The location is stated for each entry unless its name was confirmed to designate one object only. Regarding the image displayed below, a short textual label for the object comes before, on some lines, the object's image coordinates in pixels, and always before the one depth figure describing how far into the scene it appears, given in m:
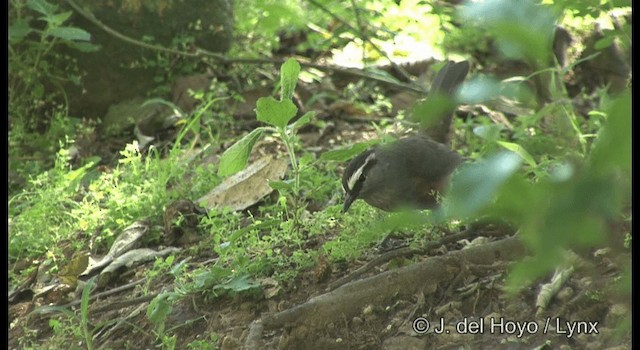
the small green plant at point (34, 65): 14.06
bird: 9.44
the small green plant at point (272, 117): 8.48
